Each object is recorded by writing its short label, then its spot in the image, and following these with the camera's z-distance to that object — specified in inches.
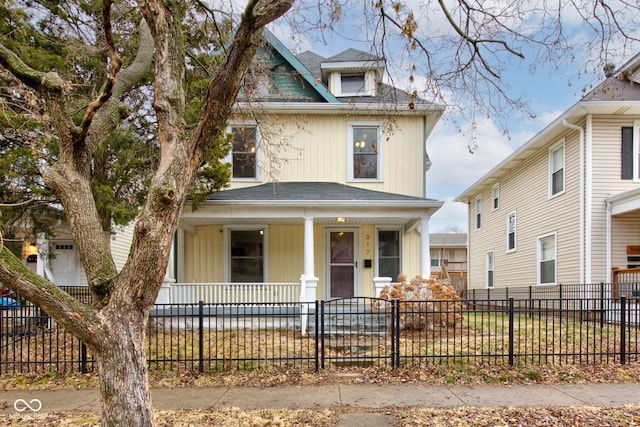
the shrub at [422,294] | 358.6
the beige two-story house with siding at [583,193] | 430.0
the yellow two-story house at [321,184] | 458.0
